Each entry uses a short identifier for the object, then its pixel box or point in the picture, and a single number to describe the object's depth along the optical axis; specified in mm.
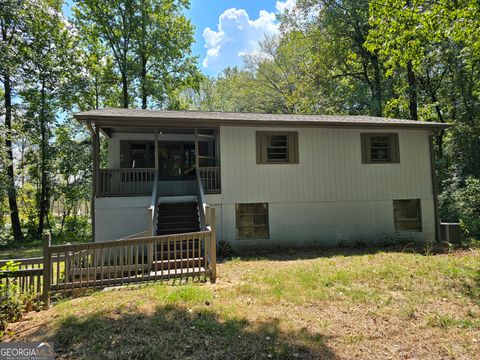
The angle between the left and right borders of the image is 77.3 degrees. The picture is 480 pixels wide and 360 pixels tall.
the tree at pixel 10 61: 17125
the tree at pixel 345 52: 20375
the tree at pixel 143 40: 22625
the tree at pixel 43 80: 19594
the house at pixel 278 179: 9797
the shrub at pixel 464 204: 12789
